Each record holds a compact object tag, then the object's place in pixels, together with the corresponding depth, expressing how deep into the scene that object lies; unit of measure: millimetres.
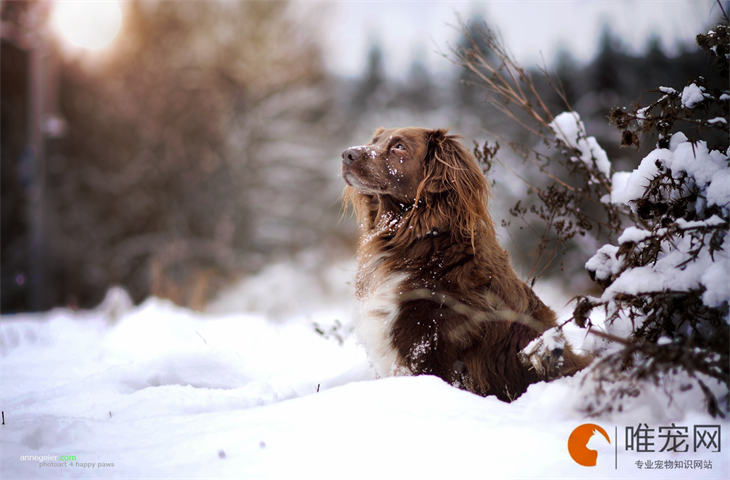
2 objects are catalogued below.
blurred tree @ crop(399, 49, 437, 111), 22438
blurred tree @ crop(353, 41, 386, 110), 22516
